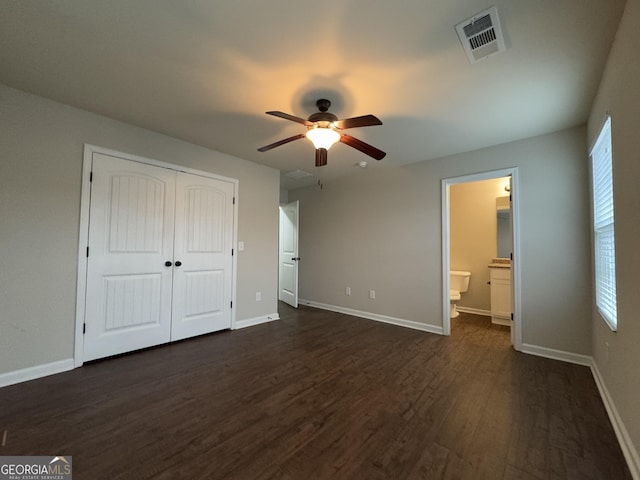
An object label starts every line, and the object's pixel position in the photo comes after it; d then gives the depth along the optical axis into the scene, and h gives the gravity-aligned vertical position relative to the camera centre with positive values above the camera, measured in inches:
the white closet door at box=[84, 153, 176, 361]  102.0 -5.3
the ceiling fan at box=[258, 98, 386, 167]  84.4 +37.4
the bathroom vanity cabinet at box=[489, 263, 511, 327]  154.8 -25.8
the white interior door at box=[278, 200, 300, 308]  196.4 -5.7
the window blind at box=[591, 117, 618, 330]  74.0 +7.9
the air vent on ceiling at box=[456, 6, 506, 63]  57.6 +50.0
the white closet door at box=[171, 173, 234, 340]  125.5 -5.4
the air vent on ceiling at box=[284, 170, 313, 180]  172.6 +48.6
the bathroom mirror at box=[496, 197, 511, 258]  170.9 +15.2
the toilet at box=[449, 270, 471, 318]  178.1 -21.0
